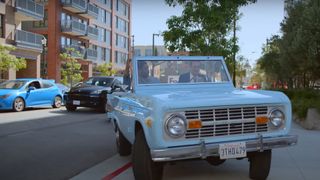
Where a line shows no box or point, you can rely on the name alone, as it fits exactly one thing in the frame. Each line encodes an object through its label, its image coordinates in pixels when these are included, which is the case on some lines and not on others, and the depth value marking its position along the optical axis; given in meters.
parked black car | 13.86
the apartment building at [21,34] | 26.19
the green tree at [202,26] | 14.03
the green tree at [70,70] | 33.36
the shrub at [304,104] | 11.00
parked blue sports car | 13.93
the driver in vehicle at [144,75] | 5.54
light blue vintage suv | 4.18
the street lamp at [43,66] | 35.58
